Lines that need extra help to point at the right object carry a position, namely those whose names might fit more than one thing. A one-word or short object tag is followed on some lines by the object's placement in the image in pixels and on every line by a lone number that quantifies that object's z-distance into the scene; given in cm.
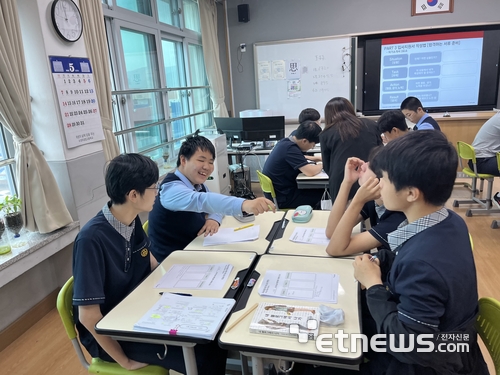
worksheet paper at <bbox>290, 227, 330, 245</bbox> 174
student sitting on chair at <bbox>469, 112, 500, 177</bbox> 366
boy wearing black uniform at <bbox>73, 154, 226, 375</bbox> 126
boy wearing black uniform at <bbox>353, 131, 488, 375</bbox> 92
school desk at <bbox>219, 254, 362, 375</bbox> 98
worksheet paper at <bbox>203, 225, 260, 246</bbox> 184
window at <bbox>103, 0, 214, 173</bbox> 351
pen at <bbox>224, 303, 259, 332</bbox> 112
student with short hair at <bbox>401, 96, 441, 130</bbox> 370
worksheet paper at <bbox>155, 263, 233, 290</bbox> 140
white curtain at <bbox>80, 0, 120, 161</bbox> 277
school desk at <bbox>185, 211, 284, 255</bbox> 175
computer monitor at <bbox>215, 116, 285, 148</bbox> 429
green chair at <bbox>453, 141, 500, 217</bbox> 379
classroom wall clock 241
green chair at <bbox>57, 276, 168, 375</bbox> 132
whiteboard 535
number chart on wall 246
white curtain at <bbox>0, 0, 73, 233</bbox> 212
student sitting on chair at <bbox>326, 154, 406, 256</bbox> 145
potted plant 224
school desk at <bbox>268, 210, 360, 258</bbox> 164
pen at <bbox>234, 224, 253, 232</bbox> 199
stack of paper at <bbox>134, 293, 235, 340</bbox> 110
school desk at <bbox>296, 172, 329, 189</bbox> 304
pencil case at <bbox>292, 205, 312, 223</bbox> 199
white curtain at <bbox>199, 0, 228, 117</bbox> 503
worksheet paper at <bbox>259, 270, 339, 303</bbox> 126
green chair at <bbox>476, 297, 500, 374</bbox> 111
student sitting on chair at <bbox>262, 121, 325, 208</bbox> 296
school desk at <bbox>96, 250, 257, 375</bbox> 113
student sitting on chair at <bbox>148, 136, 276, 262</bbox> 182
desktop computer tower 425
